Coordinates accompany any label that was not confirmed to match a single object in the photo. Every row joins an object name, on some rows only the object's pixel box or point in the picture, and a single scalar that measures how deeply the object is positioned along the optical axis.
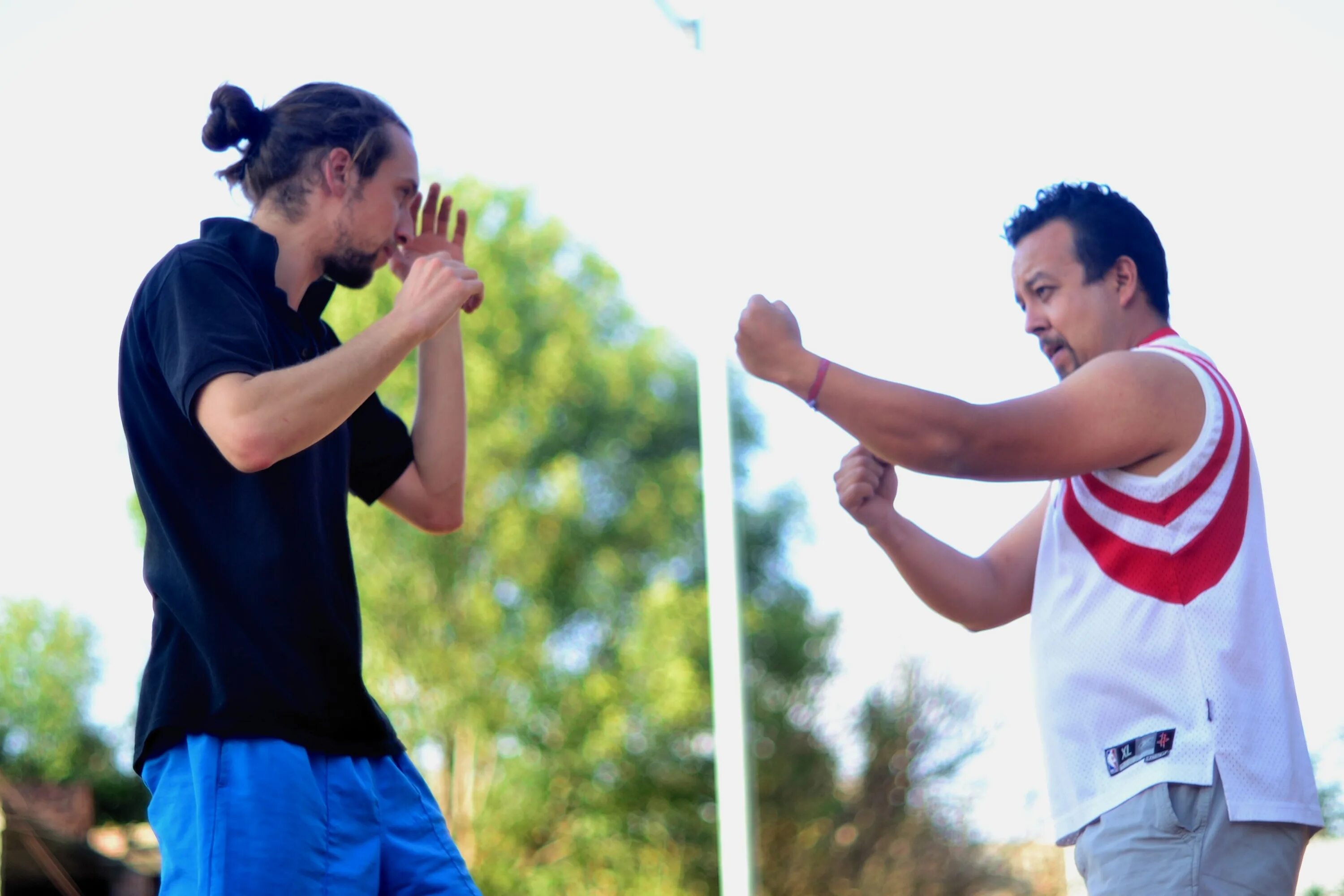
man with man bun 6.09
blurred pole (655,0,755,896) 11.82
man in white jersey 6.18
